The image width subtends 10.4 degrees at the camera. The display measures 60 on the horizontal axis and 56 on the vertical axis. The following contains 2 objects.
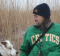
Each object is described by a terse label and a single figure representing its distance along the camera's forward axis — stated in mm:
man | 3961
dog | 4761
